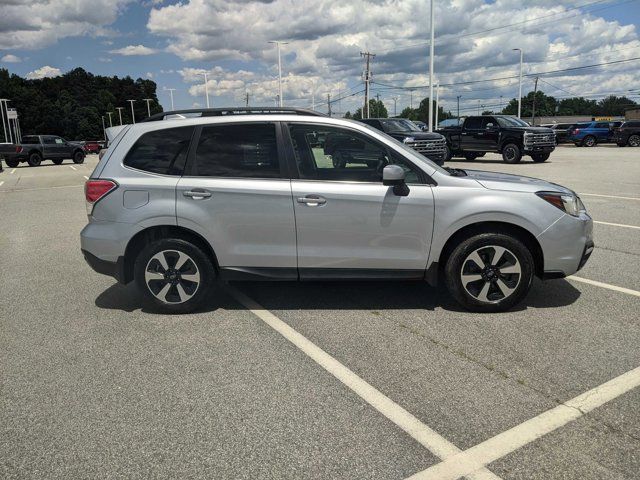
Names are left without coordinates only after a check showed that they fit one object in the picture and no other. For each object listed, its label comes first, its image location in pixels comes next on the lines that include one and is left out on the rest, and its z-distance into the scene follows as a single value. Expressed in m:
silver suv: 4.30
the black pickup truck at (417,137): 19.34
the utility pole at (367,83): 64.56
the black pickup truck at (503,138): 20.92
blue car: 37.00
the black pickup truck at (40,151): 30.64
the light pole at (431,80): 29.45
